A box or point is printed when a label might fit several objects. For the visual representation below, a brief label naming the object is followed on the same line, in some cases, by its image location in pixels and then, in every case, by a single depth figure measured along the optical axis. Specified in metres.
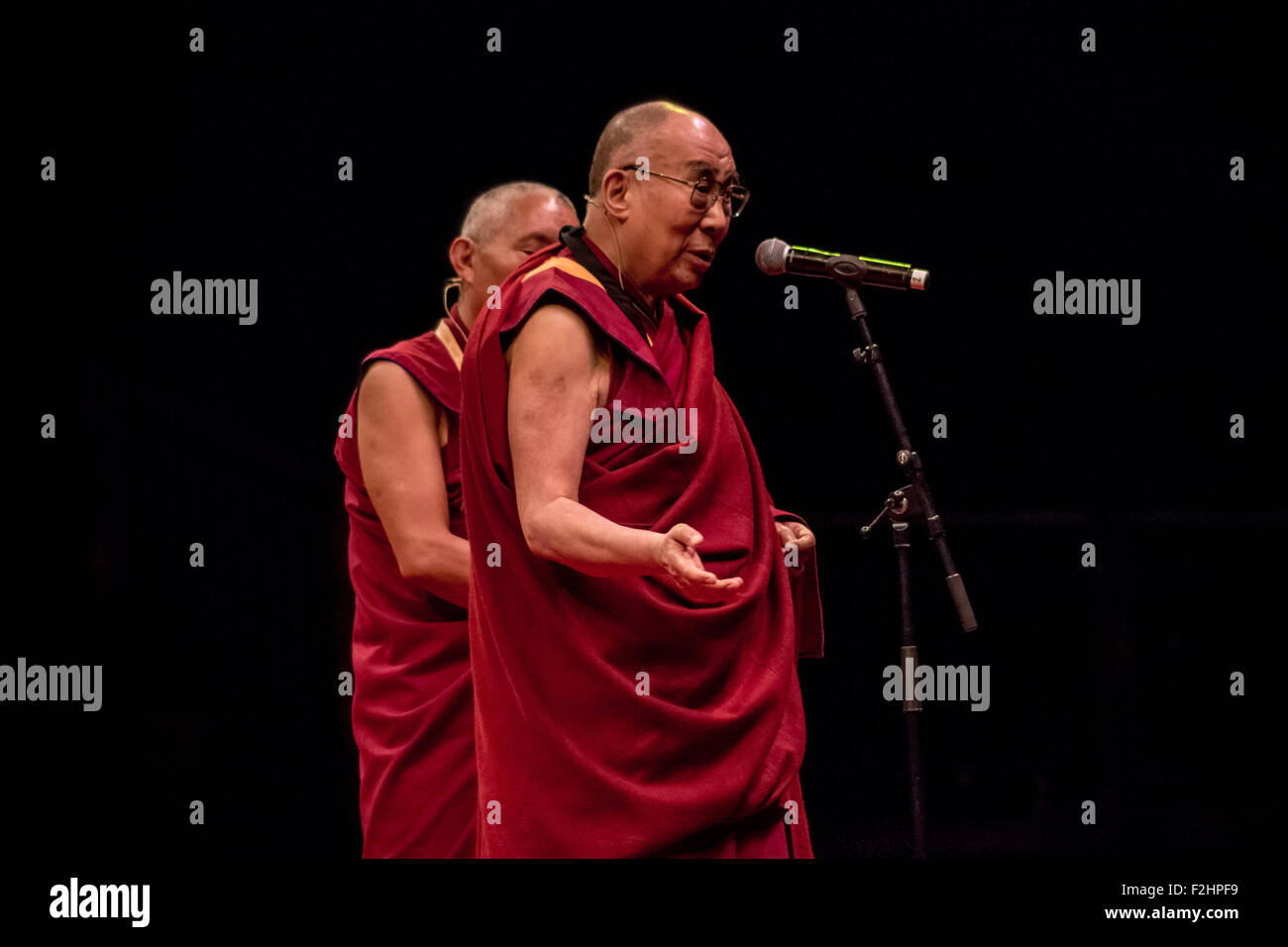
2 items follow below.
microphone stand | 2.21
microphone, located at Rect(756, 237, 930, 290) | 2.18
